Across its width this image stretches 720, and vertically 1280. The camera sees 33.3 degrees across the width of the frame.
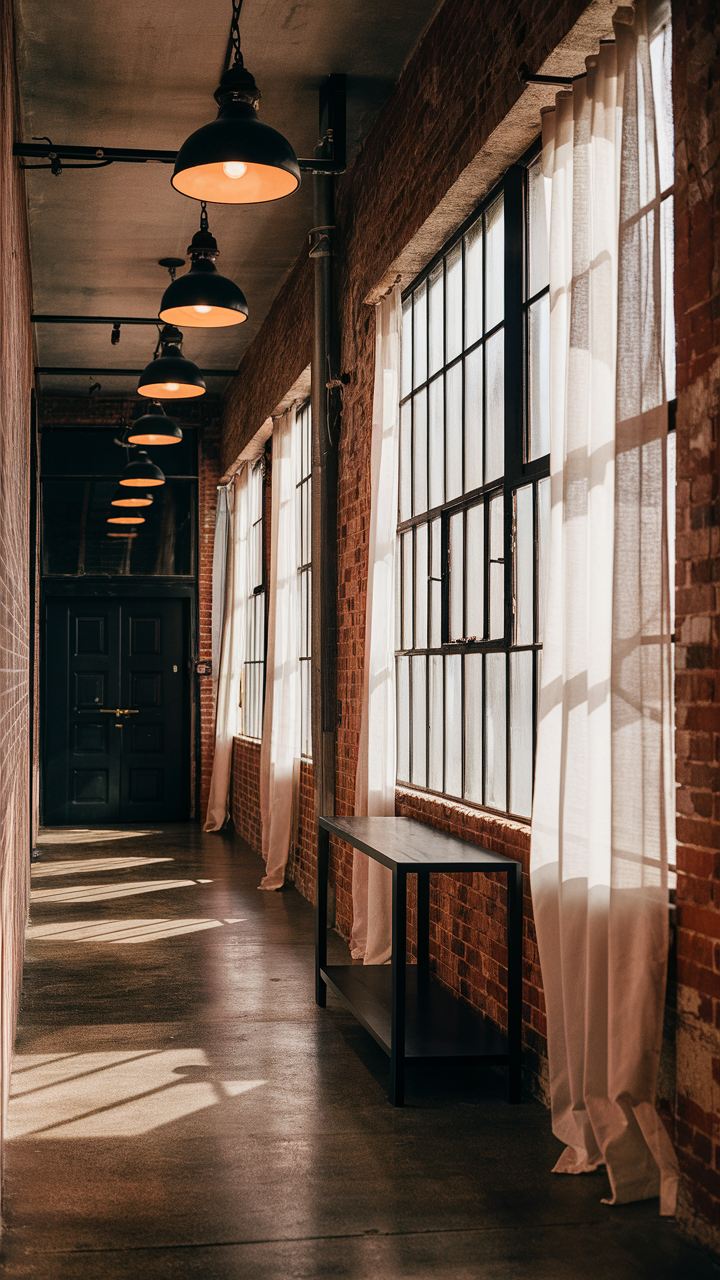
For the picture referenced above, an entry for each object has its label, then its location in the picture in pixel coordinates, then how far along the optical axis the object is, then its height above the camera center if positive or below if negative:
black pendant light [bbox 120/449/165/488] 9.88 +1.69
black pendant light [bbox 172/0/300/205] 3.62 +1.60
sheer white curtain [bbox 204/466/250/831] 10.80 +0.27
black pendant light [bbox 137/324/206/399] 6.77 +1.69
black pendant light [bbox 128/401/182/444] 8.70 +1.81
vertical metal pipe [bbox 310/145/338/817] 6.54 +1.01
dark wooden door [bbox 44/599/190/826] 11.95 -0.32
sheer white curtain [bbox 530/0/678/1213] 2.94 +0.03
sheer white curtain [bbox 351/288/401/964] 5.45 +0.26
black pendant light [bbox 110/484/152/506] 10.67 +1.78
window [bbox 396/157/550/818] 4.16 +0.69
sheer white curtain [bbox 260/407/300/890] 8.06 -0.03
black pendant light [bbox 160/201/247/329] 5.08 +1.63
